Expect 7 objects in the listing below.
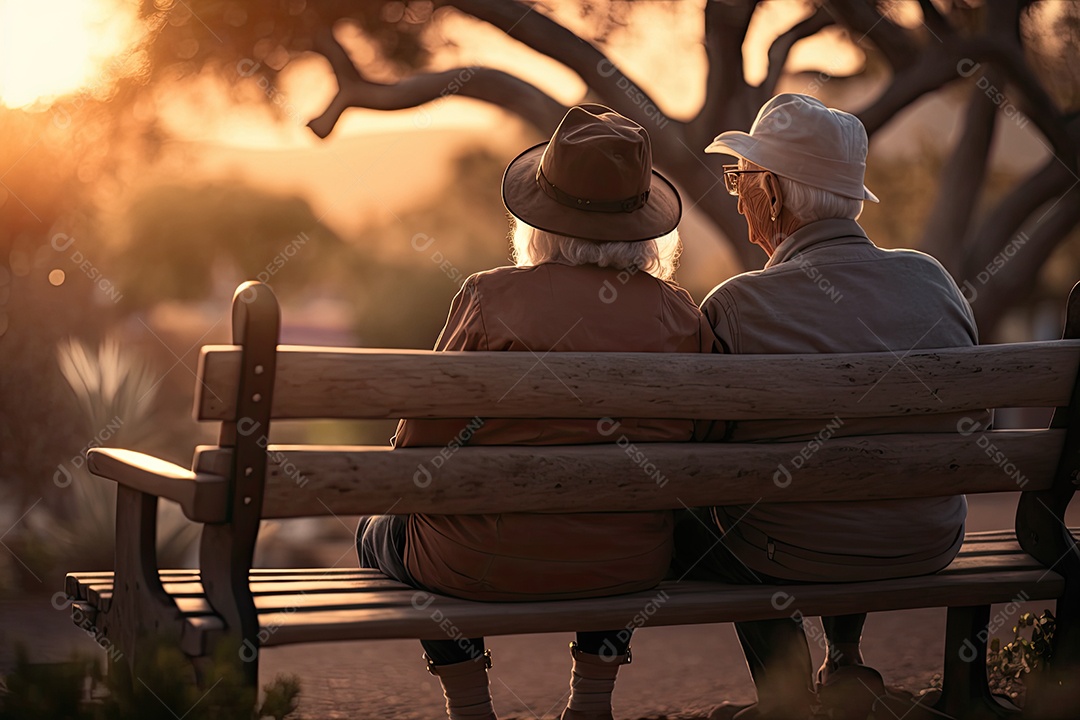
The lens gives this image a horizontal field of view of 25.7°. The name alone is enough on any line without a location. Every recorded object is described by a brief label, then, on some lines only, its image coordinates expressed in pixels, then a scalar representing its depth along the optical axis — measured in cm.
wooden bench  485
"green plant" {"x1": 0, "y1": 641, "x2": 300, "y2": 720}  461
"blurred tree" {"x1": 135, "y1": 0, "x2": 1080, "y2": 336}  1420
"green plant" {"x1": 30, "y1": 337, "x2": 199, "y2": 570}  1185
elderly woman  541
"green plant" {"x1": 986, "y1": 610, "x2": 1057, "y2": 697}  708
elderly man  590
